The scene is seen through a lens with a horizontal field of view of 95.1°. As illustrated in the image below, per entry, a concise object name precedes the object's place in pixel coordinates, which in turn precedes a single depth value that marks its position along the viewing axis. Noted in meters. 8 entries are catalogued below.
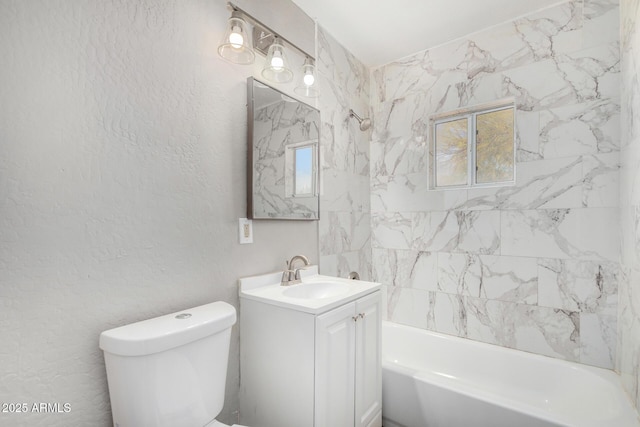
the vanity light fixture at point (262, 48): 1.39
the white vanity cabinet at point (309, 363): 1.25
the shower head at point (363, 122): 2.36
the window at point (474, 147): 2.17
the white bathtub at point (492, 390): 1.43
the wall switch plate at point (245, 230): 1.53
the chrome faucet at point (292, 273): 1.65
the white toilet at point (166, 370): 0.95
